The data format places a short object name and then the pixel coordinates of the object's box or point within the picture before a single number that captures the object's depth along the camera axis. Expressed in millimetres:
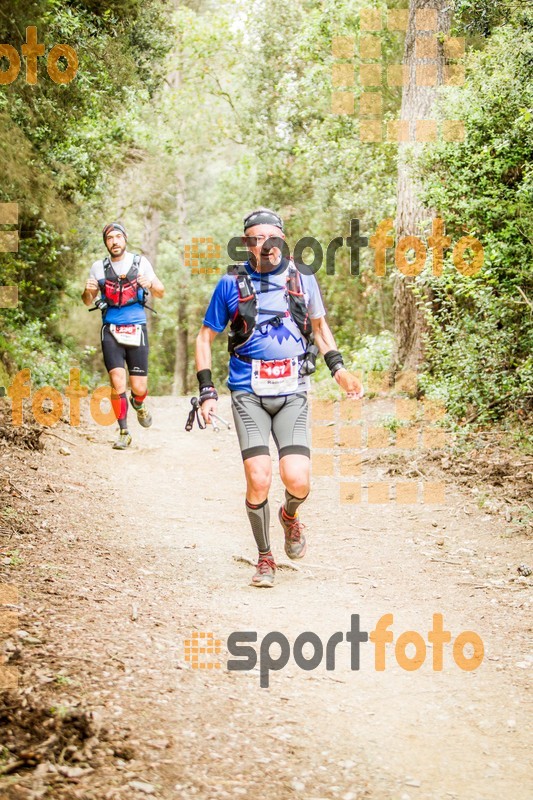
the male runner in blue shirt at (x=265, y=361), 10766
